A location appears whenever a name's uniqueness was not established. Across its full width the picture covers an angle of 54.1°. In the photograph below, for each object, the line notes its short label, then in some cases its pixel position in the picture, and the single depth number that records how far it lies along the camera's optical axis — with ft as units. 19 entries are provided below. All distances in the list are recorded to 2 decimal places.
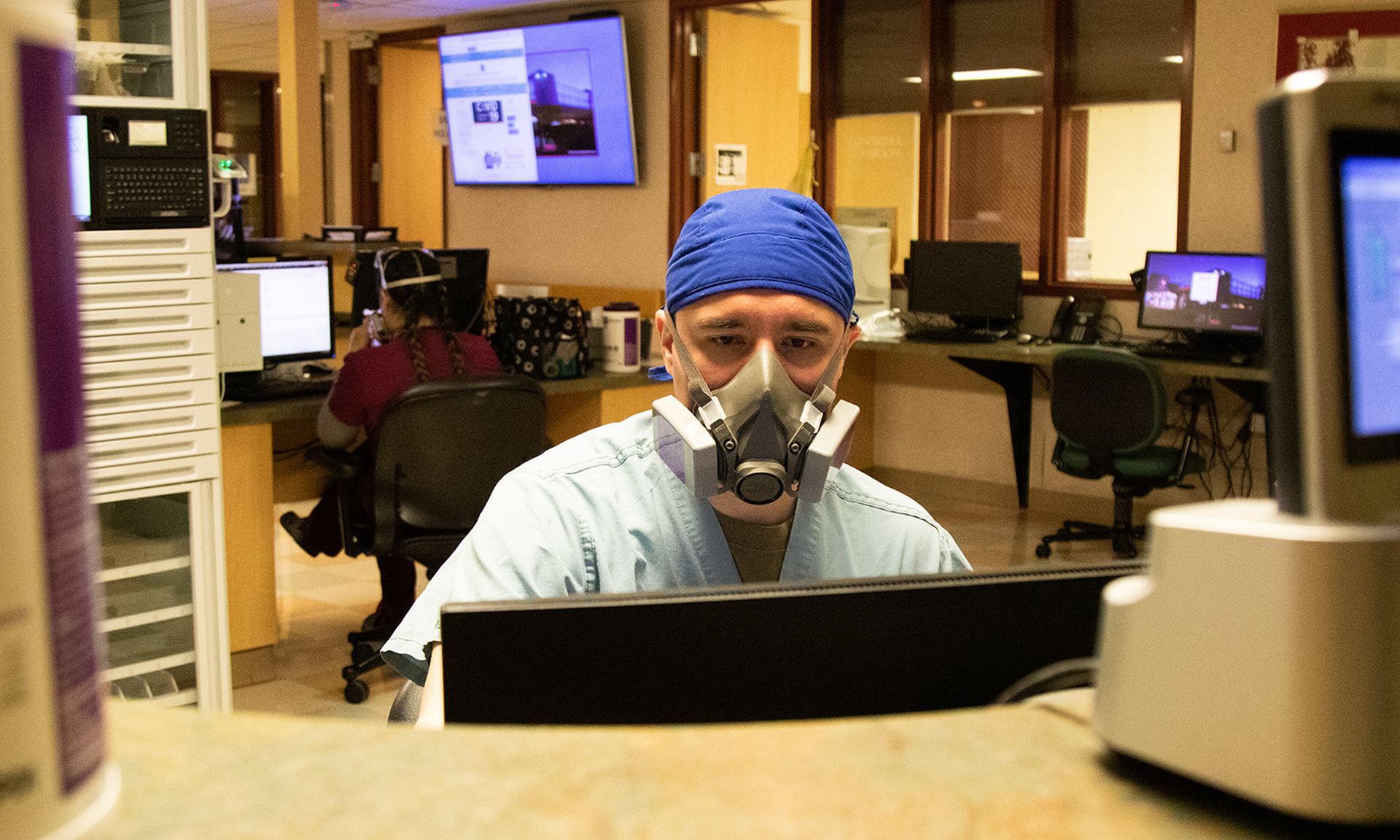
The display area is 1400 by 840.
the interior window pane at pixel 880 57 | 25.53
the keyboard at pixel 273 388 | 14.74
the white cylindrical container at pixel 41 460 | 1.17
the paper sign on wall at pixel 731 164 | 28.66
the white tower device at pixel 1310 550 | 1.52
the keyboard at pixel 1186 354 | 19.77
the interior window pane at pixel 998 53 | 23.99
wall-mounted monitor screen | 29.50
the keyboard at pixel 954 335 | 22.88
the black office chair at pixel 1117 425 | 18.49
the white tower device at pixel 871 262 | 24.80
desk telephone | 22.39
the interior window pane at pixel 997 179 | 24.35
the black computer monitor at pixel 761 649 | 2.54
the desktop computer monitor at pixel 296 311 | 16.24
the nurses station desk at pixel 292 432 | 14.08
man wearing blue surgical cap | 4.76
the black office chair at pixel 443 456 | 13.24
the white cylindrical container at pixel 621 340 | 18.01
